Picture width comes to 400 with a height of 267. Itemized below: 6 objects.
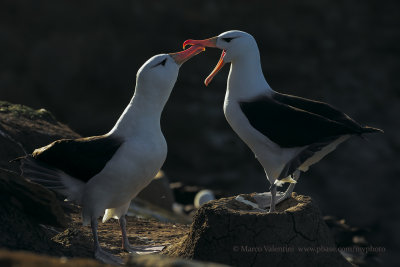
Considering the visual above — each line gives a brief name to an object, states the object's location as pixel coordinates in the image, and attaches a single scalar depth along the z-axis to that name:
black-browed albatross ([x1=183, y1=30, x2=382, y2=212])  15.81
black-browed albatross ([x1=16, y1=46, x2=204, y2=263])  15.14
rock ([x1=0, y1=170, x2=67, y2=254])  13.98
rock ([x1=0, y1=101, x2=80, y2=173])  19.83
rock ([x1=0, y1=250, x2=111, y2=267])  9.96
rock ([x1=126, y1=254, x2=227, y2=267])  10.42
